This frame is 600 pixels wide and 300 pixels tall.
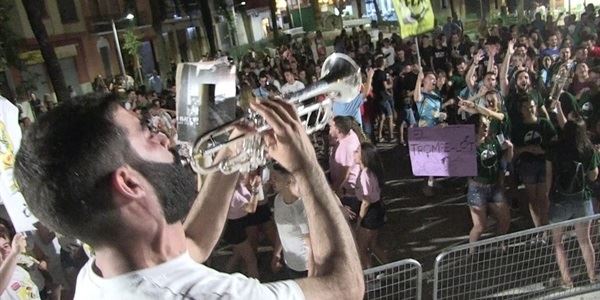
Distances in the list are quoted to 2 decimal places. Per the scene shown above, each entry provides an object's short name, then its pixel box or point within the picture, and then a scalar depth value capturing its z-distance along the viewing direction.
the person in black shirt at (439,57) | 10.53
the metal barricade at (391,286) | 3.47
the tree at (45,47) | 12.31
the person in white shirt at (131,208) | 1.26
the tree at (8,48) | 13.98
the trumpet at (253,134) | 1.93
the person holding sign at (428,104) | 6.47
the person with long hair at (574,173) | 4.24
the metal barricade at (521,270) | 3.97
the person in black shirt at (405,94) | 8.65
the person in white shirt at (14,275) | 3.16
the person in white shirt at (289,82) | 8.70
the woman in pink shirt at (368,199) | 4.60
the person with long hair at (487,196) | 4.77
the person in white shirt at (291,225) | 3.82
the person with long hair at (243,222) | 4.87
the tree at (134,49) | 22.58
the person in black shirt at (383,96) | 9.14
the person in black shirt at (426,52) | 11.25
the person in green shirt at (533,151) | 4.91
